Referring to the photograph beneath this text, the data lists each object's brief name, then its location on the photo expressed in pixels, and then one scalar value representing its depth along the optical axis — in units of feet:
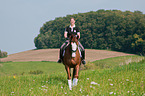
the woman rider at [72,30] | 64.59
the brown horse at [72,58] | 54.65
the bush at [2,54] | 438.32
